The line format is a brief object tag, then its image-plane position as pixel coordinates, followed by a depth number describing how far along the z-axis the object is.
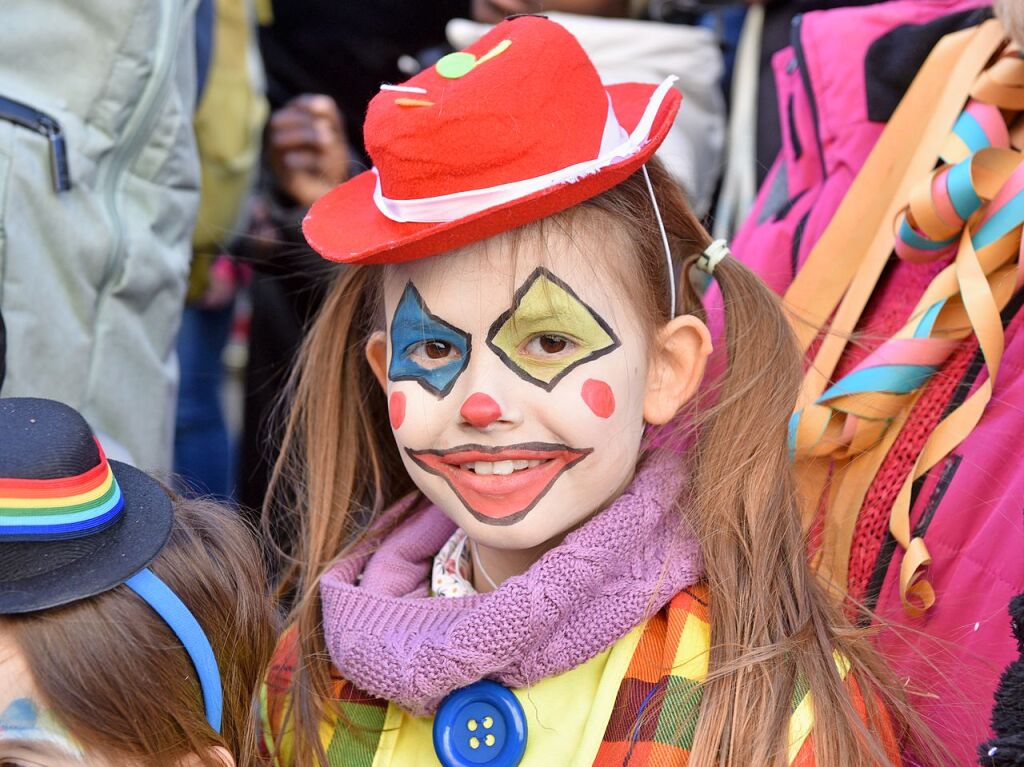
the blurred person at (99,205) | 2.01
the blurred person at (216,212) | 2.90
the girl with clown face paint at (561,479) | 1.58
